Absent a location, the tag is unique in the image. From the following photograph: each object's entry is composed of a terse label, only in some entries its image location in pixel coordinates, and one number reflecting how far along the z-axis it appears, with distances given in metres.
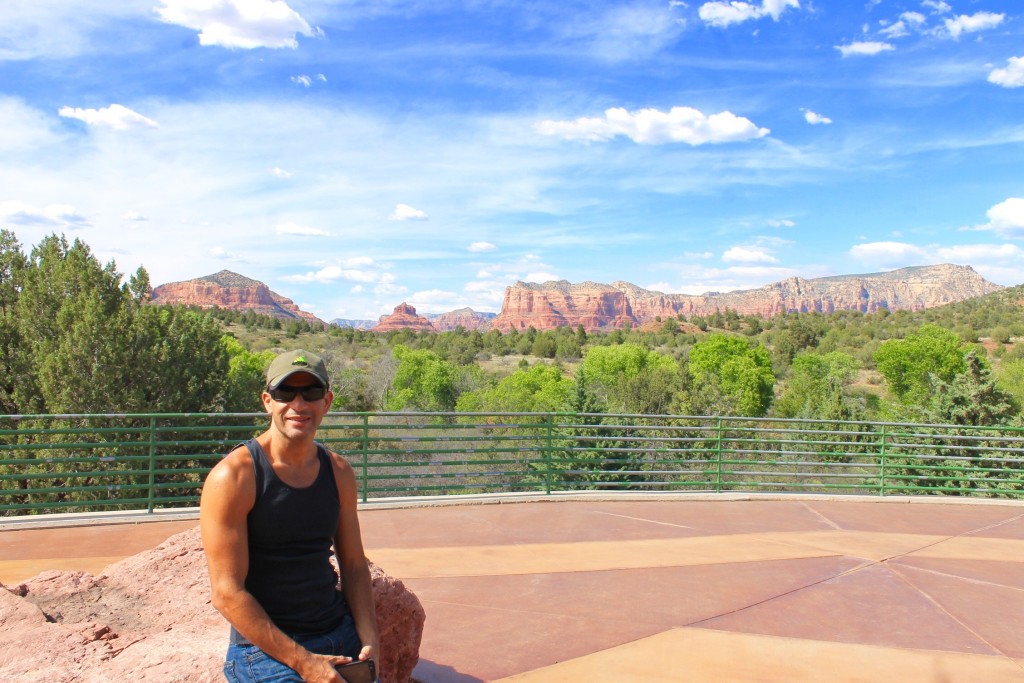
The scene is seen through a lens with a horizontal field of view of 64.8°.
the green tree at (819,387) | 41.88
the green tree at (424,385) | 54.83
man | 2.72
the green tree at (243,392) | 26.92
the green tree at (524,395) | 46.97
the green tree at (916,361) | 50.34
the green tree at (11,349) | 23.34
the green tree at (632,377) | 50.38
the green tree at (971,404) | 22.64
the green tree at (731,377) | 51.34
